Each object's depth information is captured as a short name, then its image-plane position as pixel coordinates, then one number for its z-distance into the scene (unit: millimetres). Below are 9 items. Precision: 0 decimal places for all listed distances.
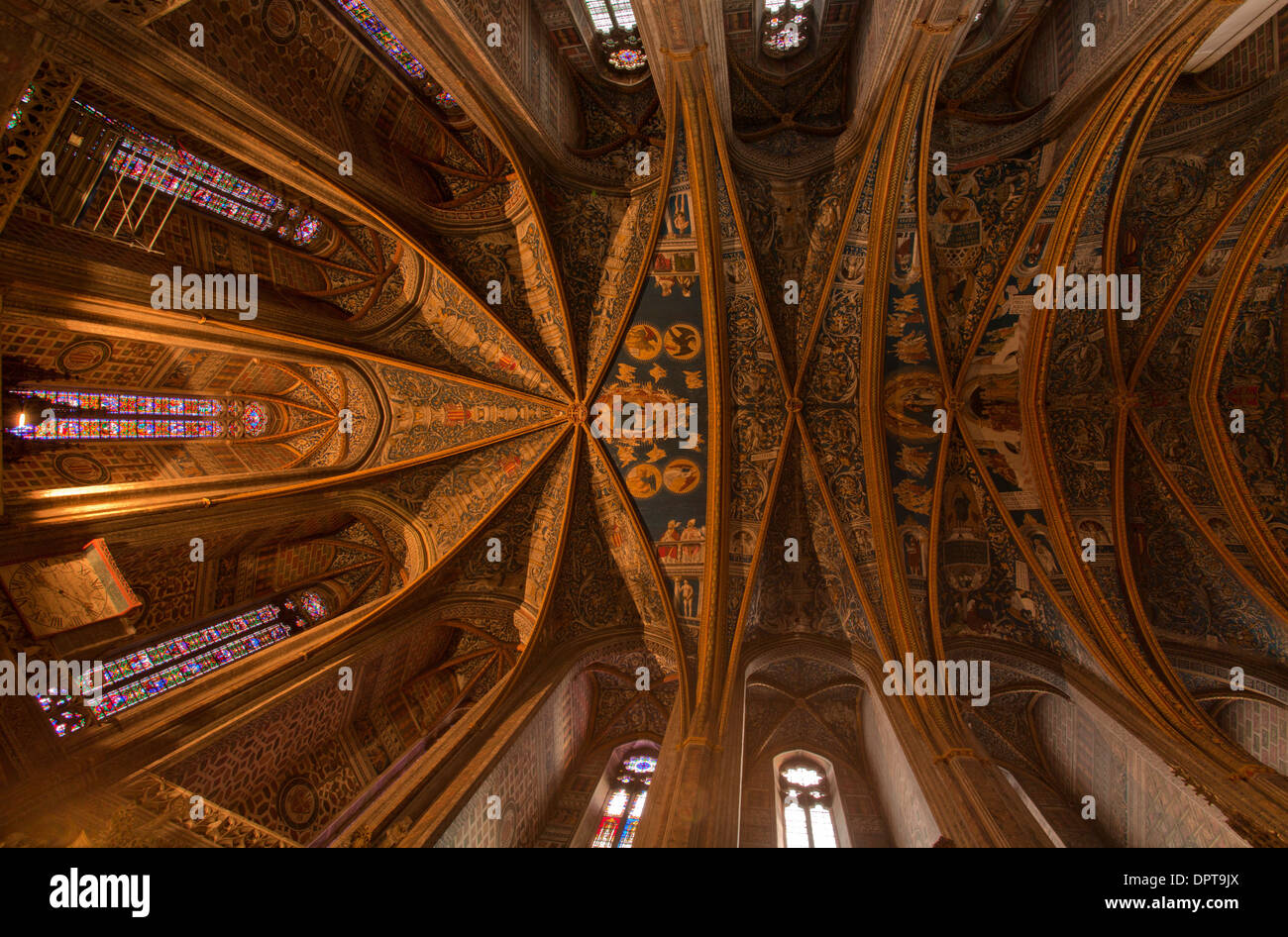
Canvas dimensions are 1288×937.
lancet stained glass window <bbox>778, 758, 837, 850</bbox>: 8367
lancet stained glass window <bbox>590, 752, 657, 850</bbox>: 8383
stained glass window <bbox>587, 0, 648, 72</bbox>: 8477
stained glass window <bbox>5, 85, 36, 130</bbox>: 4375
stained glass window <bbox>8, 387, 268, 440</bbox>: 7672
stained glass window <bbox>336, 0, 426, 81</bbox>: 7480
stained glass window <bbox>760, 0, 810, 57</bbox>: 8648
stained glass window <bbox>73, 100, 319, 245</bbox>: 6859
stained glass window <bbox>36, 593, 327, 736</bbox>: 6113
